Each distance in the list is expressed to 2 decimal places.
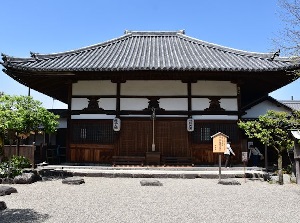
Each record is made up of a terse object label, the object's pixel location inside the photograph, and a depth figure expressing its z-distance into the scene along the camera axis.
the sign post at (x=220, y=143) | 12.06
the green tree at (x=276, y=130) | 11.52
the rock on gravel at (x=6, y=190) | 8.33
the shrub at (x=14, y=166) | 11.09
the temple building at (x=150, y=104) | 14.84
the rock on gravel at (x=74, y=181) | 10.62
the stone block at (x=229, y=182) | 10.89
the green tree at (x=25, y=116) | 10.39
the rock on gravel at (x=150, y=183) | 10.50
